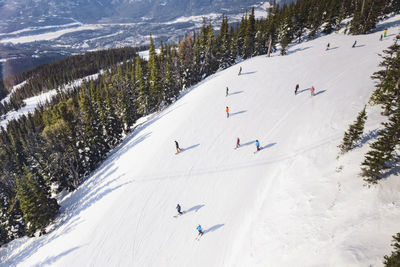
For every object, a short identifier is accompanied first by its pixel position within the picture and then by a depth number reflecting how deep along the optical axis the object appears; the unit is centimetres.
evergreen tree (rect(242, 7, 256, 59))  5909
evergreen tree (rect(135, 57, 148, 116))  5258
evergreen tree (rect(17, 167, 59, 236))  2725
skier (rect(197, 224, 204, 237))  1460
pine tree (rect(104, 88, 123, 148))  4362
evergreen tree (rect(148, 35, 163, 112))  4959
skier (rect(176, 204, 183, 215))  1639
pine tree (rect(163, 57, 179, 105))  4905
